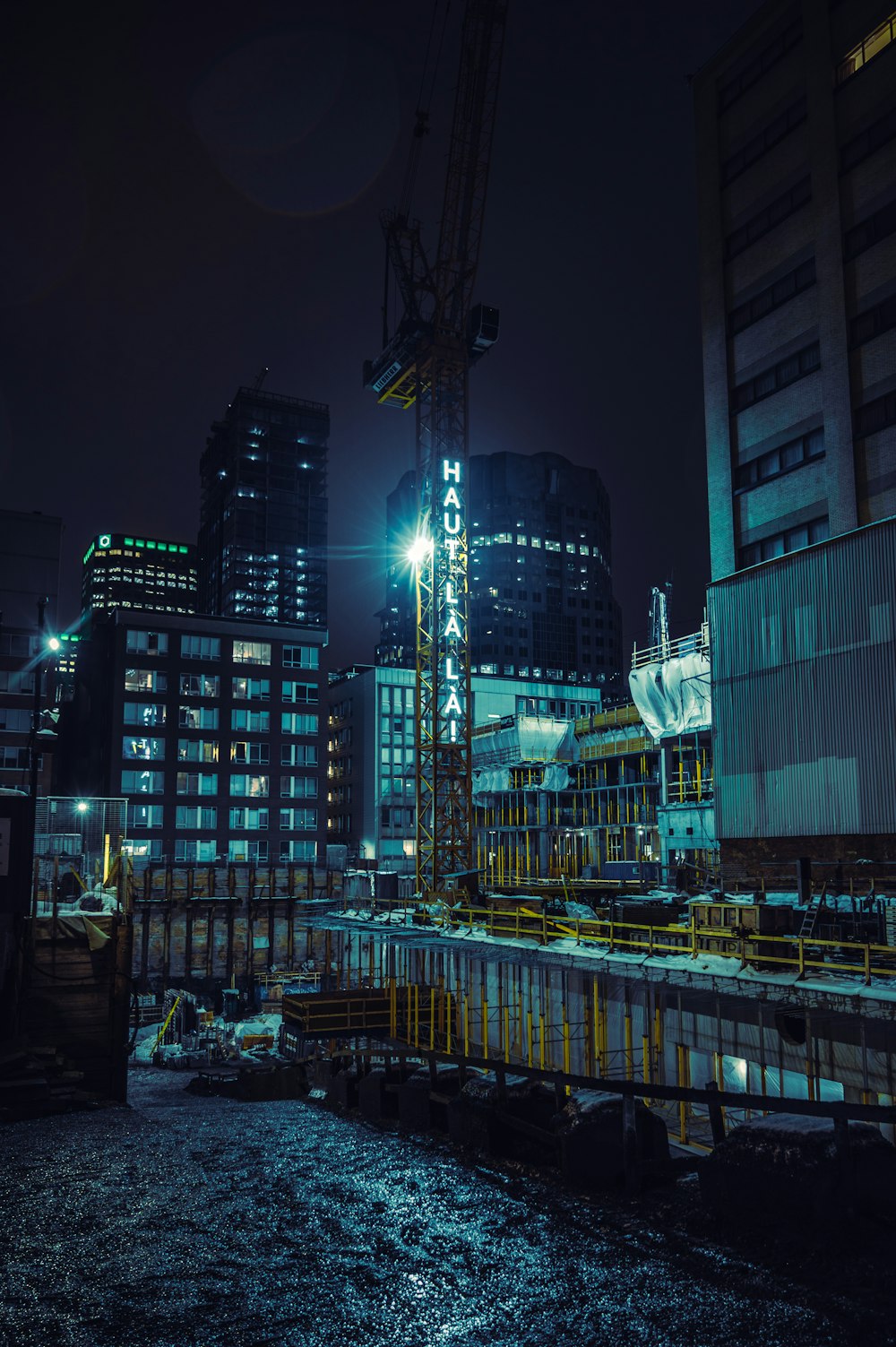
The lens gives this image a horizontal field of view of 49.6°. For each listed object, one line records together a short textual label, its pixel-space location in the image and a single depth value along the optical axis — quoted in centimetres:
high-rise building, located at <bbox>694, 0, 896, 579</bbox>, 3603
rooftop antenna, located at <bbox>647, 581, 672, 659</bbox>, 5522
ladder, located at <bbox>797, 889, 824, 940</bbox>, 2303
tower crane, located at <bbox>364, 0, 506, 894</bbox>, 5872
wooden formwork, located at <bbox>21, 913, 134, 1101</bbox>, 2641
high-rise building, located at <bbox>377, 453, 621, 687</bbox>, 19238
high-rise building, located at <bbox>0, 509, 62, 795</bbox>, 8494
